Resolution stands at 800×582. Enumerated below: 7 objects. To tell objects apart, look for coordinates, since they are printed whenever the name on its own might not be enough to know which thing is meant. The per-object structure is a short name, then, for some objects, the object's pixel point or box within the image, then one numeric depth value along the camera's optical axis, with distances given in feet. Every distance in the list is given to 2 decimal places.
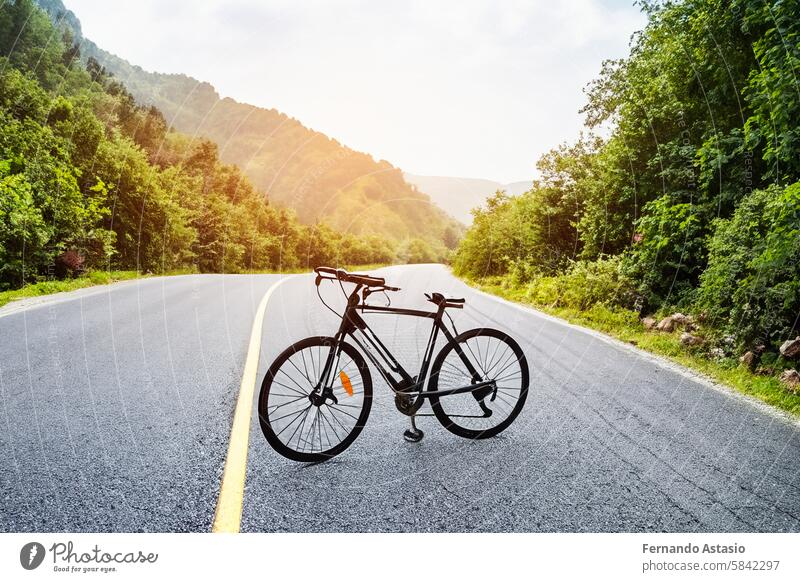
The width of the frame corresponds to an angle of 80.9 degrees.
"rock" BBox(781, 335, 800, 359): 16.79
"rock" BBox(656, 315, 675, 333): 24.62
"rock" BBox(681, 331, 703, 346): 21.25
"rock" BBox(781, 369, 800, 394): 14.97
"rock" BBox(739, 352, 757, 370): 18.01
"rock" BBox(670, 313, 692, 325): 24.27
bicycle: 8.68
